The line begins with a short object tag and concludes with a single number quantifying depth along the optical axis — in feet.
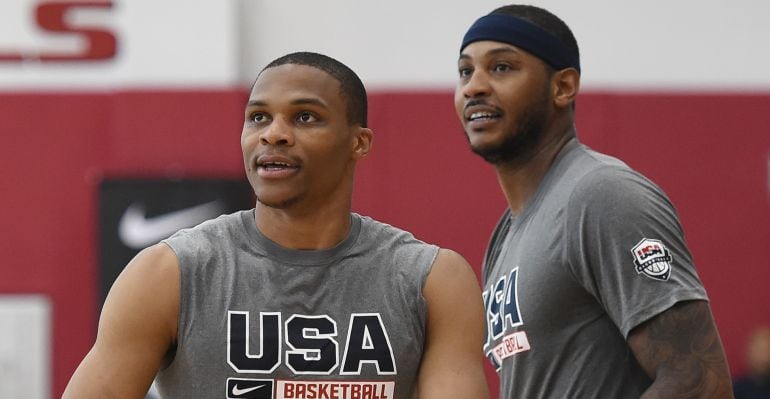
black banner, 51.08
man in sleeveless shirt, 18.01
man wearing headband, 19.89
